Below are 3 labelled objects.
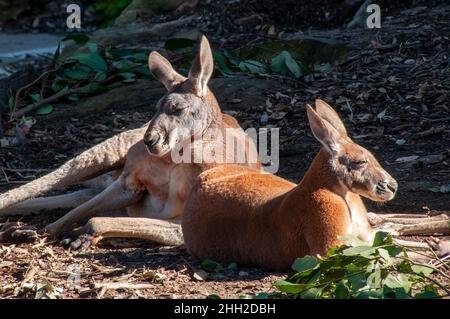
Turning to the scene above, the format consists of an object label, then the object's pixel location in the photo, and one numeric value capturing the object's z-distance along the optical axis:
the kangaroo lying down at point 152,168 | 10.06
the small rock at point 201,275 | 8.42
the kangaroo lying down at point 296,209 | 8.03
